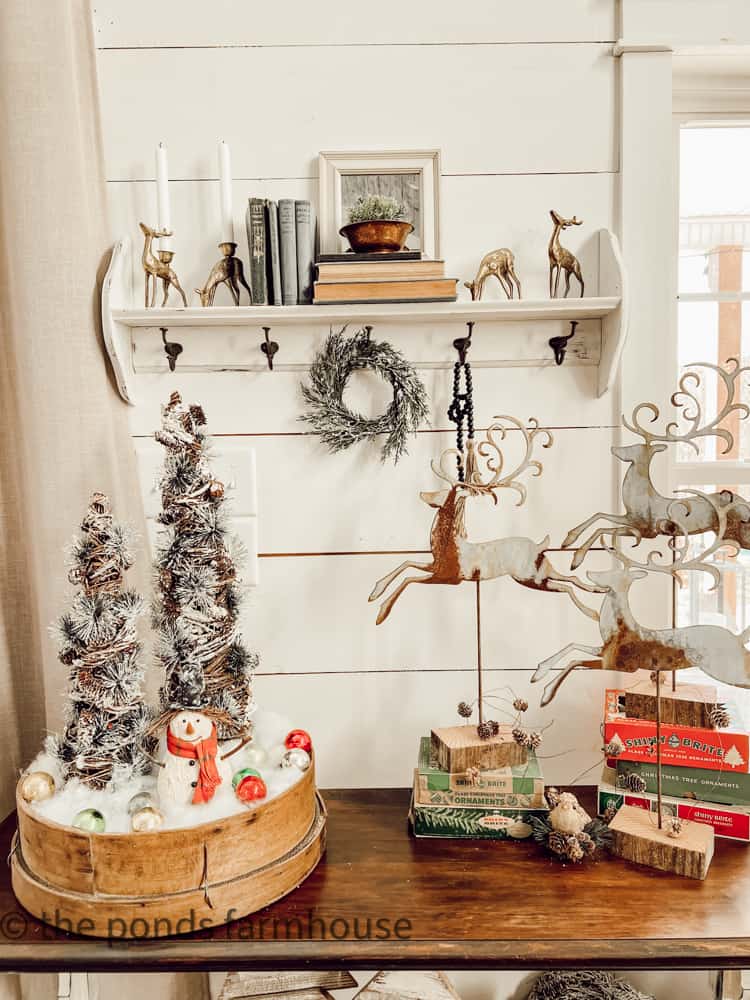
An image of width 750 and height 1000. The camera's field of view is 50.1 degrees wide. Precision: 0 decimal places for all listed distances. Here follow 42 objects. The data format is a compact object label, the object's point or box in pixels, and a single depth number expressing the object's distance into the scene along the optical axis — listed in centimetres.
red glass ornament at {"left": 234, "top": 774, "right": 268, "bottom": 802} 105
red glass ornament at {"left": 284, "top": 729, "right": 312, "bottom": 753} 117
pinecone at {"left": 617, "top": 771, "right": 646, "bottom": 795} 124
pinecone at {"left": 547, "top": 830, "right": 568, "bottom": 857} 116
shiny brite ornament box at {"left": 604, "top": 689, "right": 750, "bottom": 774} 121
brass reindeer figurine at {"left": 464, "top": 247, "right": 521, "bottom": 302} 137
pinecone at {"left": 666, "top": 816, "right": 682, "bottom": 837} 115
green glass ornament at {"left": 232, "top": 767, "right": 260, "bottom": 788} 108
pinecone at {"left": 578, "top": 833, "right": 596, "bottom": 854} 117
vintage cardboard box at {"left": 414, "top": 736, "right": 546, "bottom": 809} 123
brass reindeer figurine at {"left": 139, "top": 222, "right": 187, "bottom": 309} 136
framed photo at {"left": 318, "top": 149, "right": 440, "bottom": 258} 142
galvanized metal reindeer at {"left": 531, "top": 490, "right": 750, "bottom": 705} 116
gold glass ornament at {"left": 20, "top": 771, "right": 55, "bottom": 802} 107
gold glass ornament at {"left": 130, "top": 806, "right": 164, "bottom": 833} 100
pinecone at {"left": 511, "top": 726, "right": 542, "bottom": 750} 125
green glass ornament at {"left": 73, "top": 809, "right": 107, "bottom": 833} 101
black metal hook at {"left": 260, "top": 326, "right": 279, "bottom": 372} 145
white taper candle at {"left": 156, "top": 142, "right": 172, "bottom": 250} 132
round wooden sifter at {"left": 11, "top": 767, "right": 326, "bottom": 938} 100
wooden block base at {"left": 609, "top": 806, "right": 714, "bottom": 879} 112
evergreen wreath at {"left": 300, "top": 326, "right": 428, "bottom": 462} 143
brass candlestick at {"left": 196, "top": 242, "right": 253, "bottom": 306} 137
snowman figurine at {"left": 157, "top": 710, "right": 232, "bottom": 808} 104
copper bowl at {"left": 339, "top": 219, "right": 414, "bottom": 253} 130
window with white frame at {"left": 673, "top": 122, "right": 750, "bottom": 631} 157
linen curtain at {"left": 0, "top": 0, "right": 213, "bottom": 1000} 125
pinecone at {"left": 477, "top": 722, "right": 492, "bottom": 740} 125
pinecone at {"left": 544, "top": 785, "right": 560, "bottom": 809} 120
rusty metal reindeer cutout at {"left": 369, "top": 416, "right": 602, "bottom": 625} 129
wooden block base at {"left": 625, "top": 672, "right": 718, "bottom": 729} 125
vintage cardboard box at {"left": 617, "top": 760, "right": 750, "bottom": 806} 122
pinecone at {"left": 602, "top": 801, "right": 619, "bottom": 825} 125
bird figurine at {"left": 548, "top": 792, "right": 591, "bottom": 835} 117
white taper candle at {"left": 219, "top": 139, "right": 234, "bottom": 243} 134
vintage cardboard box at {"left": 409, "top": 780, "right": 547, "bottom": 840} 123
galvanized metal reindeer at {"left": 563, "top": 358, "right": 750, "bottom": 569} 123
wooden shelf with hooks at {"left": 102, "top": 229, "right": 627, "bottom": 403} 133
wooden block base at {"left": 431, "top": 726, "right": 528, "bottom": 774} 123
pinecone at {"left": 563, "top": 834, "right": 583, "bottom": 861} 115
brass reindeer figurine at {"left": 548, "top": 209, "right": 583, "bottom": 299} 137
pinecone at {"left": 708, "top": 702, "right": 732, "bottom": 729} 124
